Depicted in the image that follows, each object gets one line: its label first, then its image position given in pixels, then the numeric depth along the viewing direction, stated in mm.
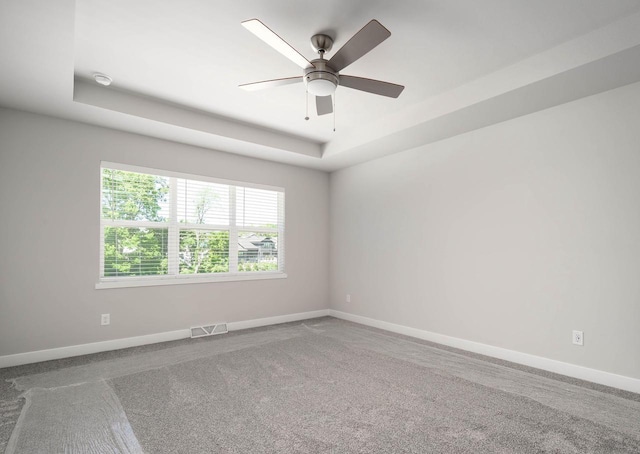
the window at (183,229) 3875
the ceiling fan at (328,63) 1978
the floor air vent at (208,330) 4300
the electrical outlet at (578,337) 2951
